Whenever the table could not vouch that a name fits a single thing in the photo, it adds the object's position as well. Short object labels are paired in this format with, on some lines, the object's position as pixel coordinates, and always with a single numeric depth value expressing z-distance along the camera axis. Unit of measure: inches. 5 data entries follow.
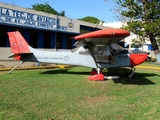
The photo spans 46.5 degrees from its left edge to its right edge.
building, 515.8
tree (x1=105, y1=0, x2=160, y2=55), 802.1
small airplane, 344.8
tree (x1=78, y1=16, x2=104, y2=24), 2662.4
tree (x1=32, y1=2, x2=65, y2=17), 2294.5
